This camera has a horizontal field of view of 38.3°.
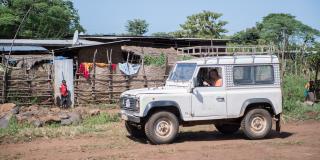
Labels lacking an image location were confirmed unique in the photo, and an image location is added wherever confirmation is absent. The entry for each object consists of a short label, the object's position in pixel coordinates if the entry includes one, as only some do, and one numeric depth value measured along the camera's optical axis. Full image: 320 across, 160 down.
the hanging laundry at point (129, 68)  20.28
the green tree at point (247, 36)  41.60
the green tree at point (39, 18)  37.50
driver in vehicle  11.28
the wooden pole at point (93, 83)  19.64
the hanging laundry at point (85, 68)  19.61
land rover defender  10.63
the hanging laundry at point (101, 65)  19.86
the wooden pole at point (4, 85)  17.94
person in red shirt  18.45
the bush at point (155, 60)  21.12
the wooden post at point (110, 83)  19.98
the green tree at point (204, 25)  44.26
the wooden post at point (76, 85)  19.44
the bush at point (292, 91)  17.65
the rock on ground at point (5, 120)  13.60
